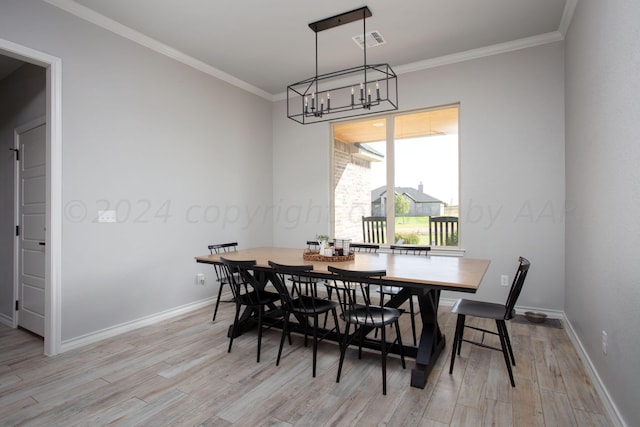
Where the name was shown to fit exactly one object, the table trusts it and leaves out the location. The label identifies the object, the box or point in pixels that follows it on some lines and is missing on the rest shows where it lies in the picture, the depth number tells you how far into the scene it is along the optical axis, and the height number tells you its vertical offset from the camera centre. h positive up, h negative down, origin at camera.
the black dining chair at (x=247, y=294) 2.95 -0.76
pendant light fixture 4.85 +1.82
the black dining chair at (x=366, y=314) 2.32 -0.76
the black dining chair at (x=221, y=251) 3.71 -0.53
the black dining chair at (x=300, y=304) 2.64 -0.79
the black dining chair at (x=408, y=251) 3.23 -0.45
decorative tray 3.11 -0.42
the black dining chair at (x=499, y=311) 2.40 -0.74
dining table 2.28 -0.45
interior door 3.44 -0.15
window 4.57 +0.52
